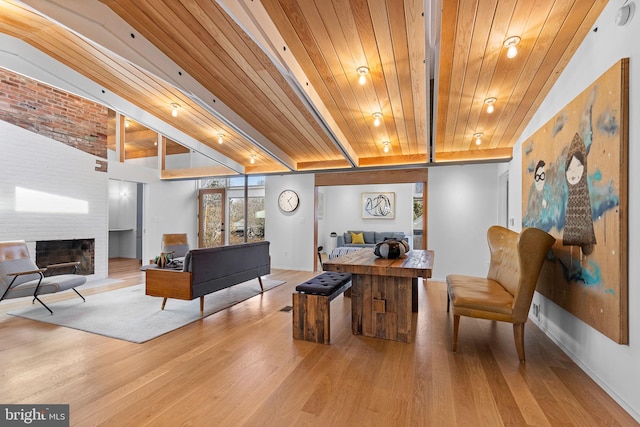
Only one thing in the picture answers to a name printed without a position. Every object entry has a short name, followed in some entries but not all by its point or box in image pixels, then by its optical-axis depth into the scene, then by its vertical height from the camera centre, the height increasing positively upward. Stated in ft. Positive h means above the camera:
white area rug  9.50 -3.86
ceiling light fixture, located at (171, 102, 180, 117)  12.40 +4.88
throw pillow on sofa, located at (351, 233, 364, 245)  26.21 -2.11
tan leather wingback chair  7.50 -2.27
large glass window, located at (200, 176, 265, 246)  25.07 +0.37
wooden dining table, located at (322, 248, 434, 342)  8.52 -2.52
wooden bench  8.57 -2.99
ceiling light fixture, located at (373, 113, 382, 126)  11.56 +4.16
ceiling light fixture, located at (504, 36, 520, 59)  6.87 +4.33
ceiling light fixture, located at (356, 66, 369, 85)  8.39 +4.38
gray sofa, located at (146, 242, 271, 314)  10.60 -2.37
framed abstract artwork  28.22 +1.17
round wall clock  21.90 +1.27
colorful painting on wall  5.61 +0.35
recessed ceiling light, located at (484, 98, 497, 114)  10.00 +4.17
